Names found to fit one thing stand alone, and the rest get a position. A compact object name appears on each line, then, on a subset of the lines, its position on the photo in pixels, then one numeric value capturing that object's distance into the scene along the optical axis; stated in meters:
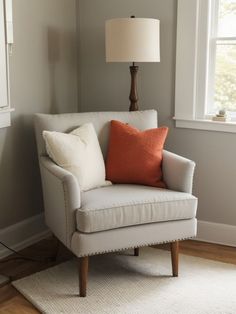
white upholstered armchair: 2.40
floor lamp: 2.85
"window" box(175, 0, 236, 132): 3.06
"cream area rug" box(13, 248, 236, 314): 2.38
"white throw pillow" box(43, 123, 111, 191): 2.63
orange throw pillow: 2.79
